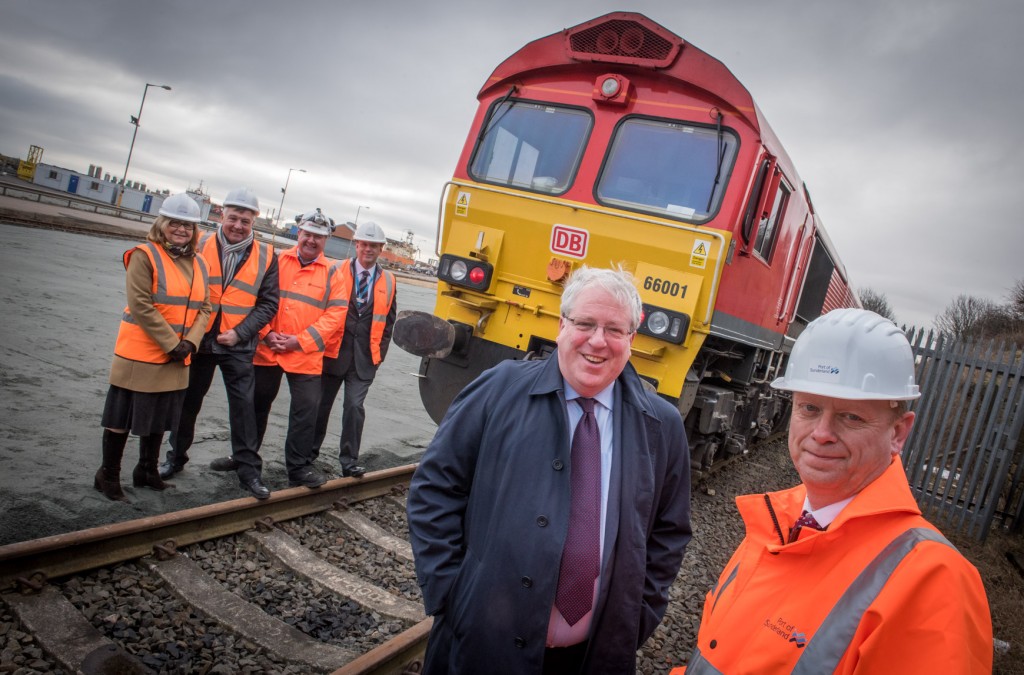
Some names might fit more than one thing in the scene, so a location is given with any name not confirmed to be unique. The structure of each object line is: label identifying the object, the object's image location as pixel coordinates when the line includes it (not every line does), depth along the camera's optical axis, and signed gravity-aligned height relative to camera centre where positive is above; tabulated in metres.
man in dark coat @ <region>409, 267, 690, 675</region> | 1.92 -0.60
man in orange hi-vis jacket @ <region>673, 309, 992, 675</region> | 1.19 -0.33
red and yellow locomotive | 4.87 +1.03
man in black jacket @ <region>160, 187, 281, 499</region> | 4.56 -0.65
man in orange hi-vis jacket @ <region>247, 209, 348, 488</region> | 4.89 -0.62
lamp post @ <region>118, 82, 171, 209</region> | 33.19 +4.64
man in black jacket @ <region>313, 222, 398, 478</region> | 5.32 -0.56
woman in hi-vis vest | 4.03 -0.77
